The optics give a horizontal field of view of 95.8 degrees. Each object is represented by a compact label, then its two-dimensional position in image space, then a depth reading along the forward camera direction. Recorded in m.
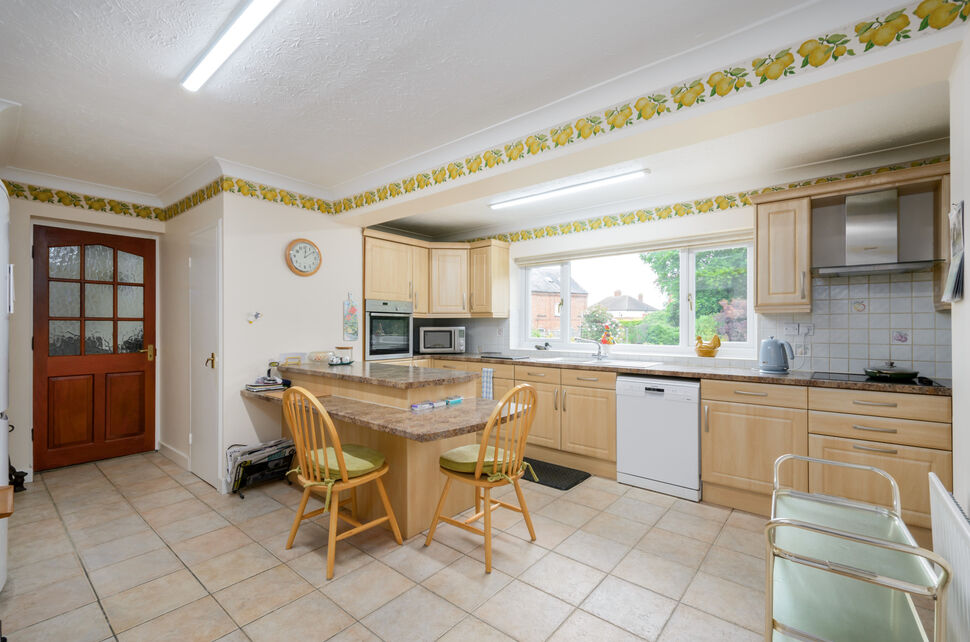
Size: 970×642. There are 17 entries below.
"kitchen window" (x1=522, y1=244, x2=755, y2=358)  3.76
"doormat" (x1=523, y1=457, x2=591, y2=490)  3.53
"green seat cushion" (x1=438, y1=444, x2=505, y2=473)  2.33
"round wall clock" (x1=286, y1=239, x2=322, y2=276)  3.73
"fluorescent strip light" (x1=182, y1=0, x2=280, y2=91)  1.66
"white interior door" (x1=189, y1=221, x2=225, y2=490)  3.37
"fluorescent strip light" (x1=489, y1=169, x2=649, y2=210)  3.31
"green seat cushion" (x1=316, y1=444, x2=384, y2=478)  2.30
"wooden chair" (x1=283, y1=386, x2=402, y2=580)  2.19
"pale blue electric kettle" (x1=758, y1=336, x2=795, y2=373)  3.09
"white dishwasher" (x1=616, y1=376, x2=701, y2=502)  3.19
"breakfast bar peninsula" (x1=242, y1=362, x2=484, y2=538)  2.40
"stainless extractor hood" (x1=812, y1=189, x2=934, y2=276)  2.81
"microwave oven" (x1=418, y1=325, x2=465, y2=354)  4.96
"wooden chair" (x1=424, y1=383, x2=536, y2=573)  2.24
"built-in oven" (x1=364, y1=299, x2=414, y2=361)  4.39
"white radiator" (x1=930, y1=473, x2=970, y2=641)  1.12
